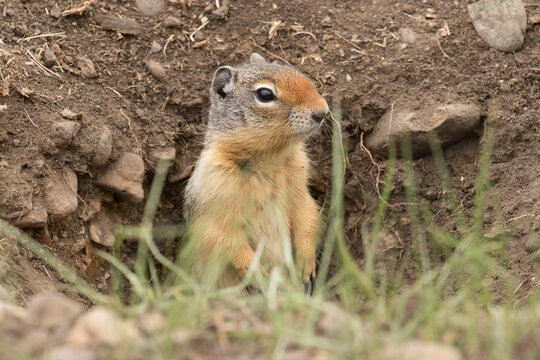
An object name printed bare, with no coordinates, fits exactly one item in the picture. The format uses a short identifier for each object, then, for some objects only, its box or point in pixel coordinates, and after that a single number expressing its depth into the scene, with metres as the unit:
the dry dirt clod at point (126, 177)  14.16
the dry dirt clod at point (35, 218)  12.00
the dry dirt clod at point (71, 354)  5.90
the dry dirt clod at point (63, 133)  12.96
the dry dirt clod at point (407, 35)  15.44
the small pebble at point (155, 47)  15.52
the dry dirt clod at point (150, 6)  15.75
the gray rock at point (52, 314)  6.48
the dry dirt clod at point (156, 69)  15.35
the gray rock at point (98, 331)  6.11
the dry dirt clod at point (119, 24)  15.26
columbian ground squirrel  12.48
